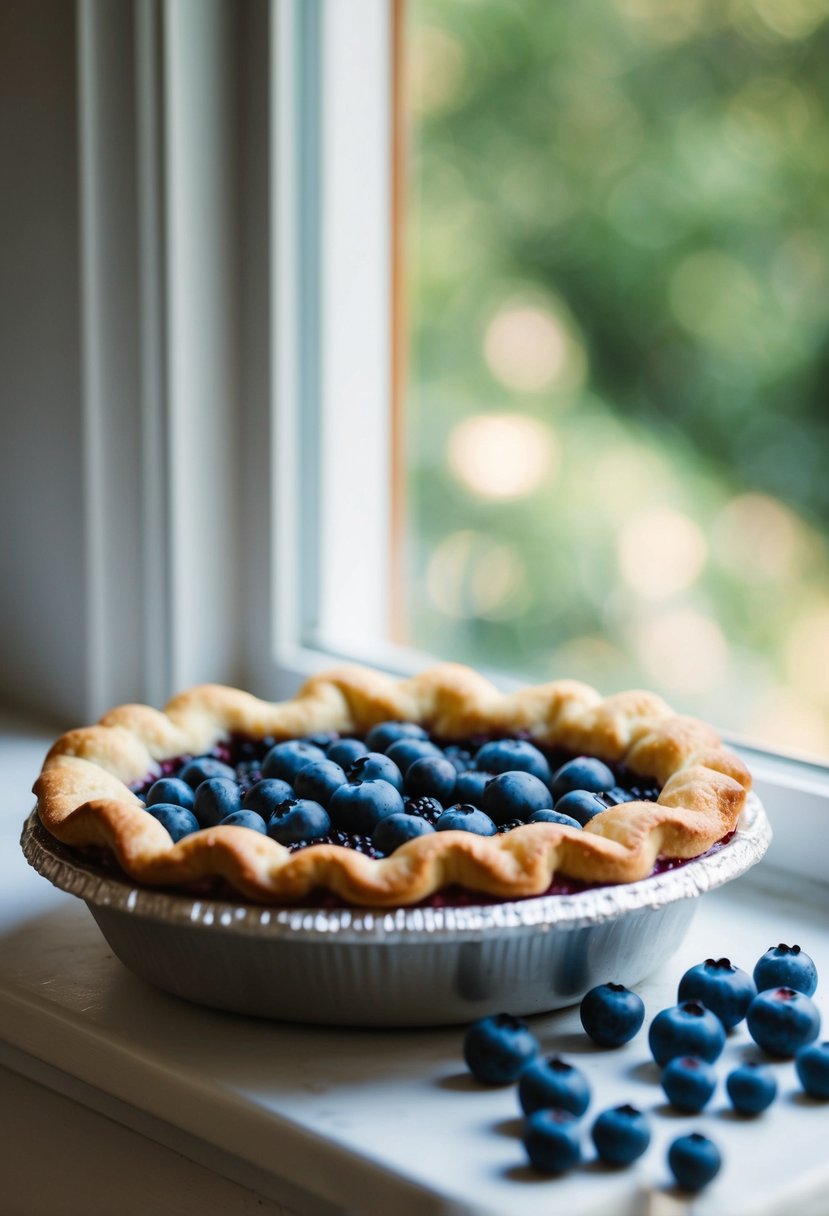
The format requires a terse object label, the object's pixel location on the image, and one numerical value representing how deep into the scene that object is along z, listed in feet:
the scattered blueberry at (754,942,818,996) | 2.61
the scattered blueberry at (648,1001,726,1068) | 2.50
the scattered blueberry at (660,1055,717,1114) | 2.45
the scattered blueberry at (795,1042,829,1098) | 2.48
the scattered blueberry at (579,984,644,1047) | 2.56
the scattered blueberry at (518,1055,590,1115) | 2.42
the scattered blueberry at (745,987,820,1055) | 2.53
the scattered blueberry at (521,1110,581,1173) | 2.36
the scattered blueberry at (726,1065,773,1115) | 2.44
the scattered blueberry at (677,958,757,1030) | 2.58
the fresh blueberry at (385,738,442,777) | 2.83
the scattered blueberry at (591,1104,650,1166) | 2.37
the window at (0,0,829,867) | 3.35
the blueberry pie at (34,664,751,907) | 2.50
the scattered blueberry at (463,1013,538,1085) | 2.49
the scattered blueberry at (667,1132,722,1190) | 2.34
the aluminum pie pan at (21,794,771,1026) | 2.47
